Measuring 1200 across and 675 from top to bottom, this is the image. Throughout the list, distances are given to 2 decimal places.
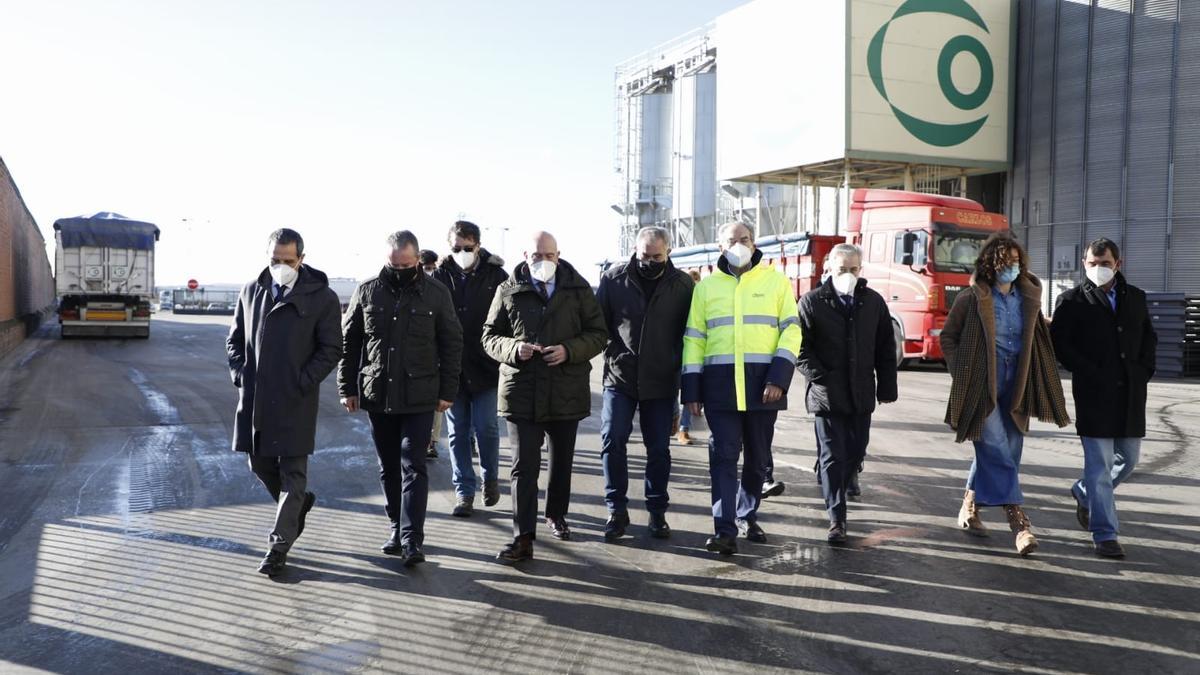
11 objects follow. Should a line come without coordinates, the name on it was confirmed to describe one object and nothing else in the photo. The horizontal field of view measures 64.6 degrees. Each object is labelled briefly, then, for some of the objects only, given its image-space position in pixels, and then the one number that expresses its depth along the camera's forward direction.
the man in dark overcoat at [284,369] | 5.45
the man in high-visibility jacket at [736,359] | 5.89
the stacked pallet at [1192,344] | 19.00
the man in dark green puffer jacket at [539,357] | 5.78
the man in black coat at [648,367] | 6.23
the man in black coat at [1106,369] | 5.82
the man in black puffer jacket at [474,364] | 7.08
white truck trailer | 27.34
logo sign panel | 27.14
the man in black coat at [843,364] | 6.16
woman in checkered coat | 5.98
